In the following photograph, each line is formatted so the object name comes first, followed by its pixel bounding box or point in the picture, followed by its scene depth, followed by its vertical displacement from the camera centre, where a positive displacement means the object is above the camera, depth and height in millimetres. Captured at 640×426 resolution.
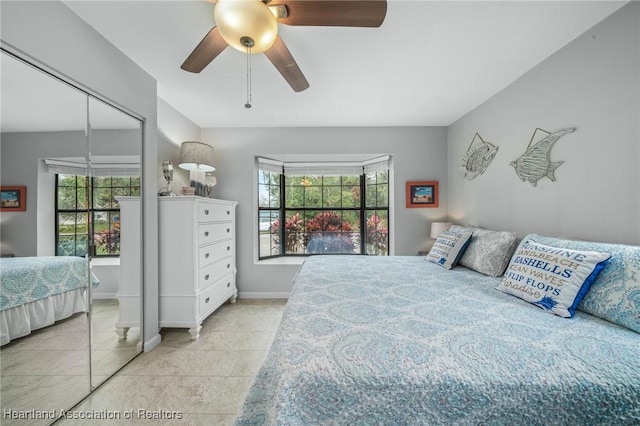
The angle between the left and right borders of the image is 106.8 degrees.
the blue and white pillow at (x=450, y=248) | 2125 -329
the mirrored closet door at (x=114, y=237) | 1633 -175
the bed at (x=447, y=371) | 717 -514
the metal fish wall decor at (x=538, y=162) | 1800 +422
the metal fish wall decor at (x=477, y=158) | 2473 +603
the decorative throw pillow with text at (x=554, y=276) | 1169 -342
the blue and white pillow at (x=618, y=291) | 1037 -365
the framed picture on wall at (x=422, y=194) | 3236 +258
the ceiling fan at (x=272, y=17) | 1098 +953
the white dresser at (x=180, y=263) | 2244 -470
